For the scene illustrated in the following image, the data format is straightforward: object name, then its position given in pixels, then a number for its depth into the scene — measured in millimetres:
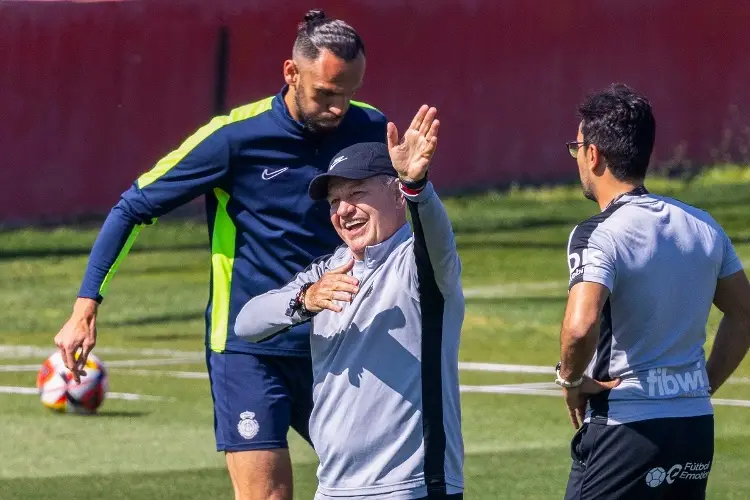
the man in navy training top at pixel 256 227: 14227
